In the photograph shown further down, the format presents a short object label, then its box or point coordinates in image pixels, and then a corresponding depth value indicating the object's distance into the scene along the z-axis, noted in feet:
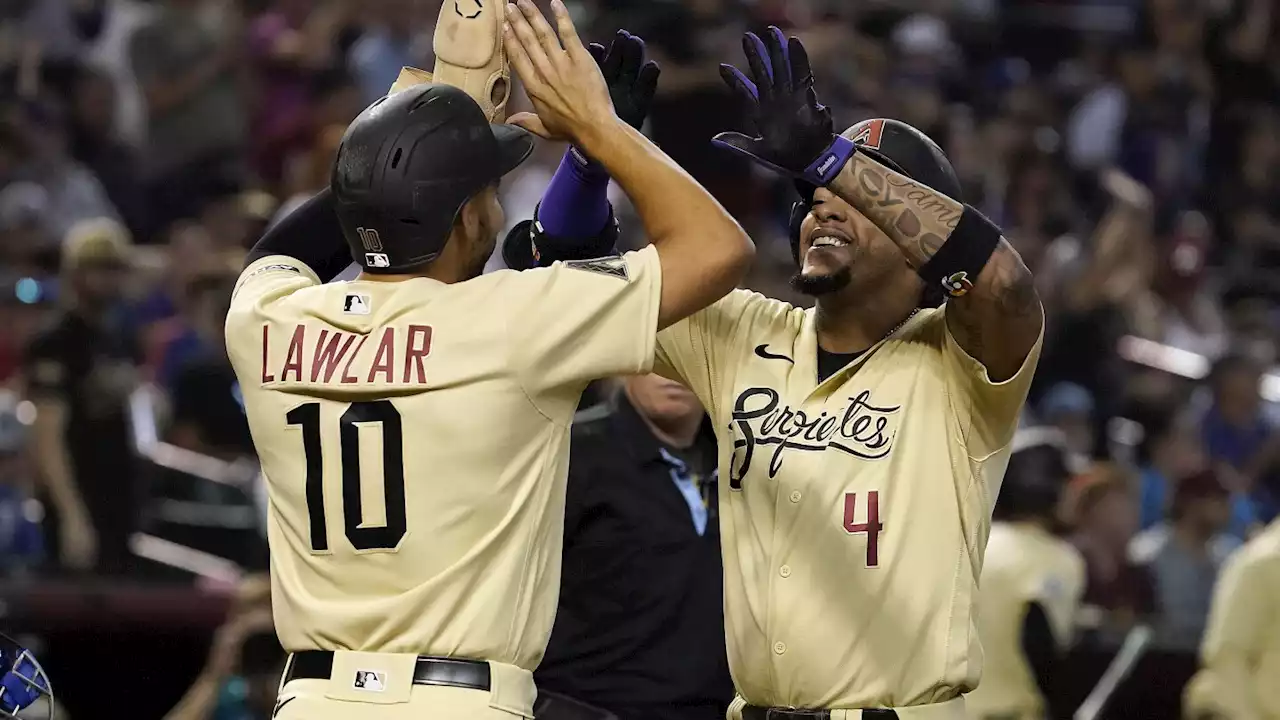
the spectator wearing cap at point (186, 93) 71.31
